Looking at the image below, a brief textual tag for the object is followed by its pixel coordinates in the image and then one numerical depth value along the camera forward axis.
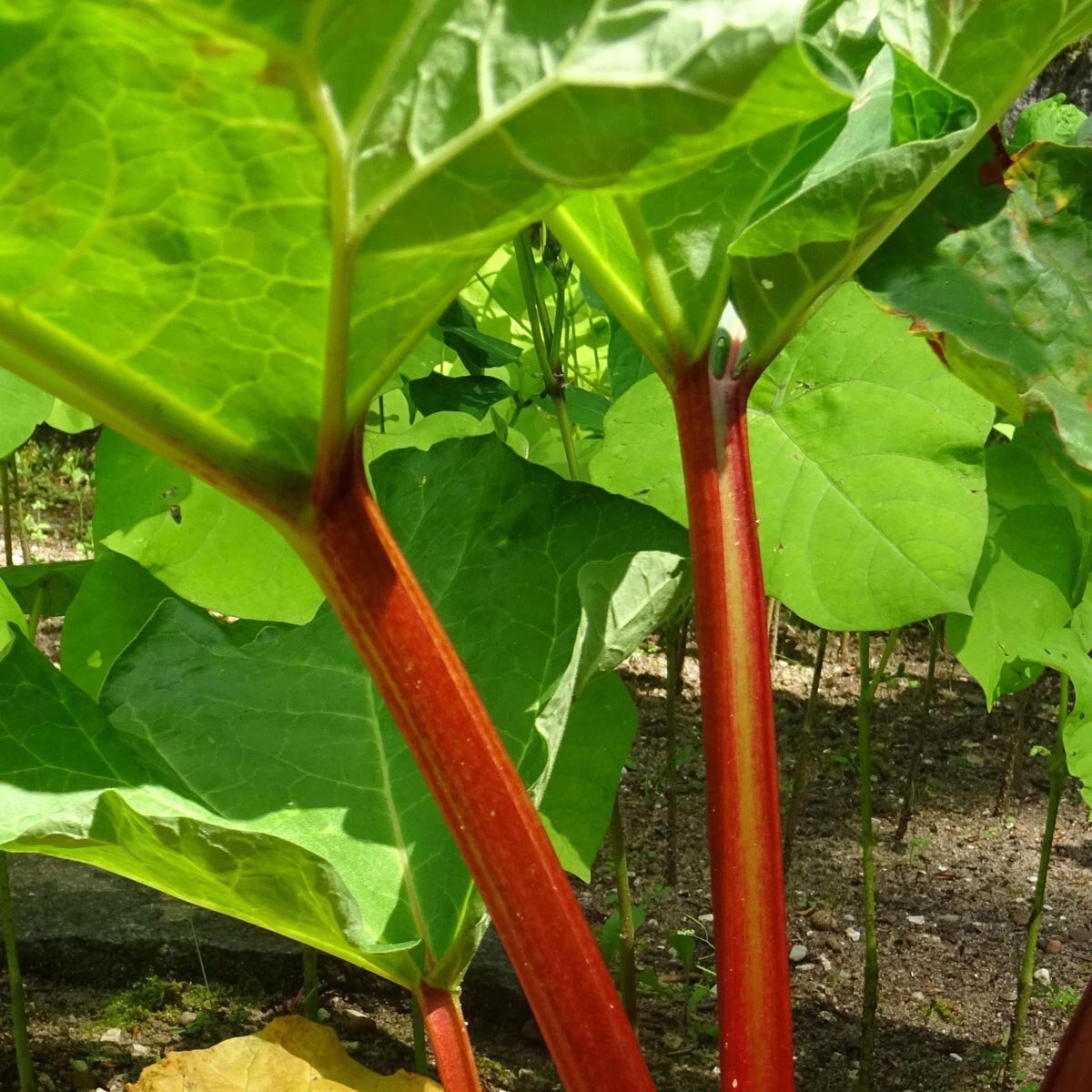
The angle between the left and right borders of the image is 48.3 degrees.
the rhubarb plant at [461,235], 0.31
